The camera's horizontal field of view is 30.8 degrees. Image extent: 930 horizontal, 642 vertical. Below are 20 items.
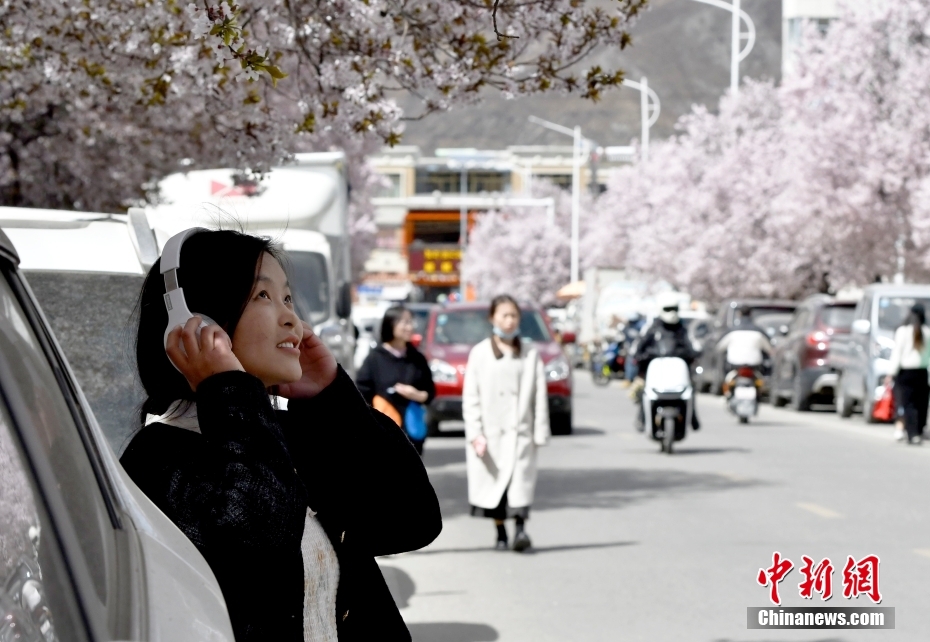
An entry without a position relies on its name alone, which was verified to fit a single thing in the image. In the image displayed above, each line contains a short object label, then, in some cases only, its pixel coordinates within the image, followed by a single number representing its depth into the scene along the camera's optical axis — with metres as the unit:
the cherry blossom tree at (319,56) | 8.30
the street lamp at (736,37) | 48.97
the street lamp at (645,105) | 63.03
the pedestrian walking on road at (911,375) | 20.23
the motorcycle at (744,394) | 24.69
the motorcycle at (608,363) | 38.97
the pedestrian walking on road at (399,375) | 11.57
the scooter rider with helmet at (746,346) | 25.47
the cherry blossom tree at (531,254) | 111.56
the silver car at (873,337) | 23.69
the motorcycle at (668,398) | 18.64
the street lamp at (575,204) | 79.62
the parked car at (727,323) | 33.56
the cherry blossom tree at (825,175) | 34.19
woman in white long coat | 11.18
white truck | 19.80
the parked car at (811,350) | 27.39
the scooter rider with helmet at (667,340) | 18.91
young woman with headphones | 2.74
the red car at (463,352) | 21.72
